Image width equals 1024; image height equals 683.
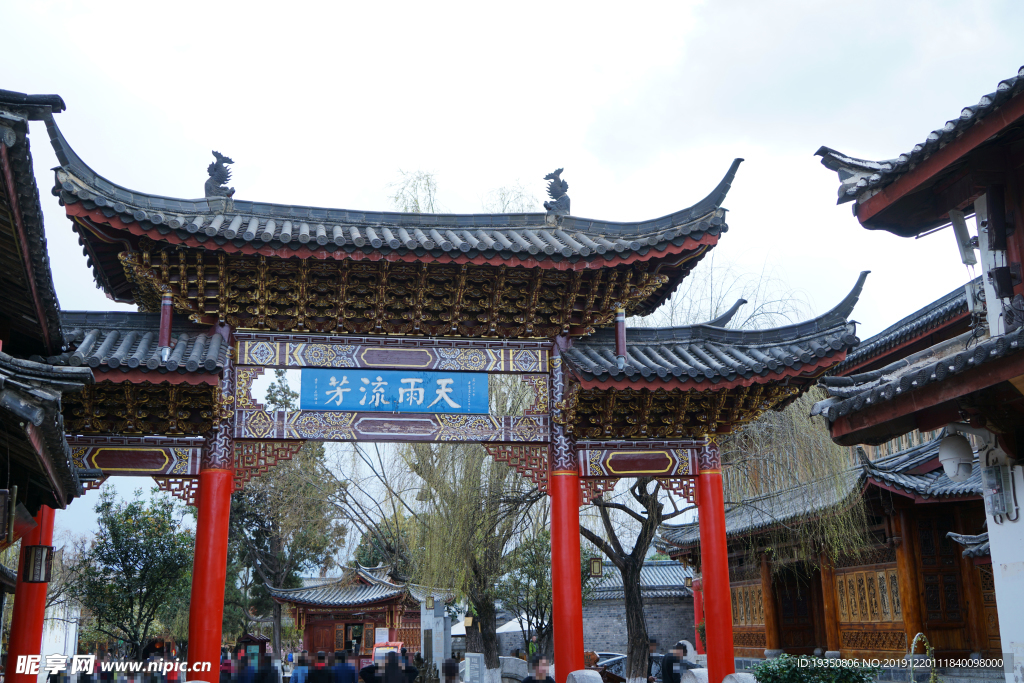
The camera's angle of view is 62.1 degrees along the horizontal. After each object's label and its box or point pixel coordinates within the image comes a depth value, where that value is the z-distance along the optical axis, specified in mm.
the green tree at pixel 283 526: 23344
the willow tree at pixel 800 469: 12453
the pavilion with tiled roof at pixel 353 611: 30594
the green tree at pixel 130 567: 19234
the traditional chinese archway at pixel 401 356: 8516
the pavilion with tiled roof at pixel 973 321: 5480
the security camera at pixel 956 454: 6312
